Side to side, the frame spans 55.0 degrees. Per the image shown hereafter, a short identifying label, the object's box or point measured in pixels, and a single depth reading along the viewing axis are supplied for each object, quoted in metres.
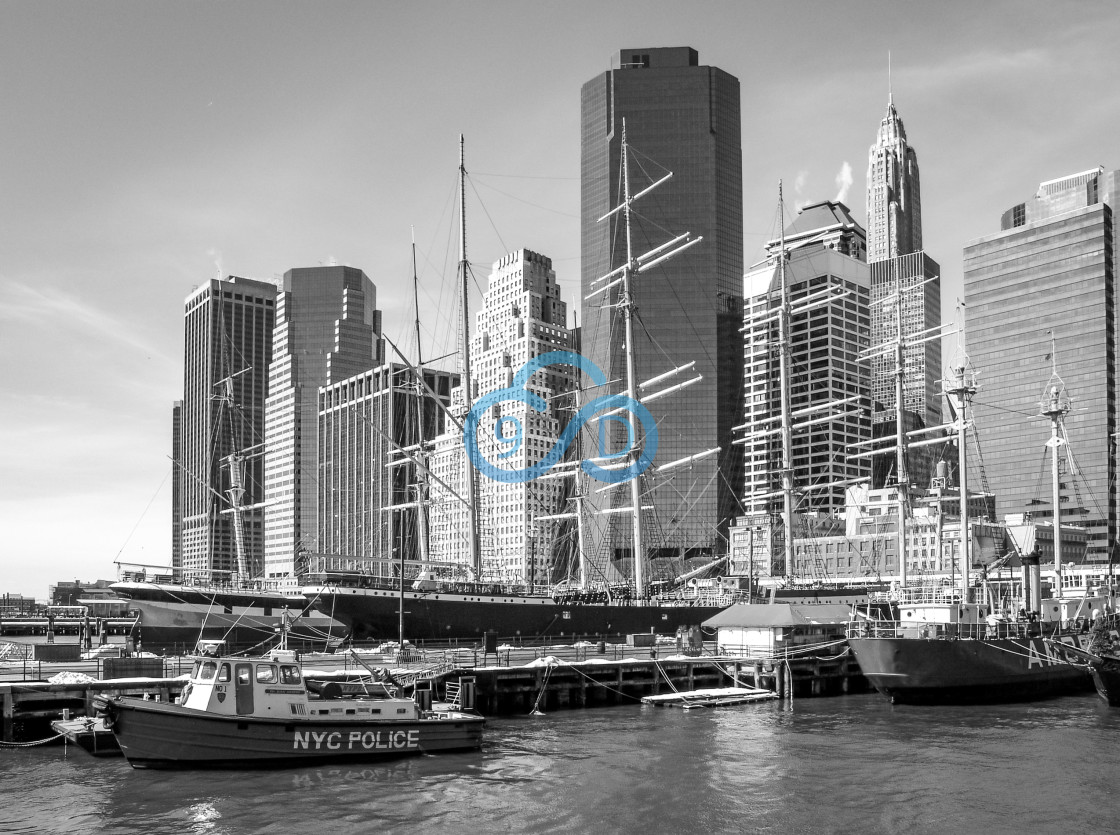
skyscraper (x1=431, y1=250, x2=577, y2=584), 178.50
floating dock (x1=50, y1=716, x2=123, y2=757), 34.25
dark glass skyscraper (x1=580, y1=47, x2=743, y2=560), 178.62
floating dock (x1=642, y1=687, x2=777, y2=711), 48.23
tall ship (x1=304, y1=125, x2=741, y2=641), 72.00
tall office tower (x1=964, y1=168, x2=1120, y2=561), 187.25
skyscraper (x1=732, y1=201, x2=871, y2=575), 112.82
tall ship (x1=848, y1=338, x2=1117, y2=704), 48.44
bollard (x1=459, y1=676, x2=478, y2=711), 42.25
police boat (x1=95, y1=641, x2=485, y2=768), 32.09
